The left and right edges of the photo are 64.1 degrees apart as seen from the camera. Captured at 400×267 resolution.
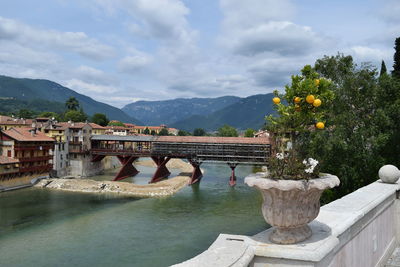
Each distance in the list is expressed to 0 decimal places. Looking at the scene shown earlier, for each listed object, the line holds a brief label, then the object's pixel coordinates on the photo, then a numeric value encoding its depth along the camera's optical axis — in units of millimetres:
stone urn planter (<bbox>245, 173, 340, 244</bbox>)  3994
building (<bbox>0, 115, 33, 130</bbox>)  65031
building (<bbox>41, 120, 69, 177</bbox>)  49719
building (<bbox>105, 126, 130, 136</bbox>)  106544
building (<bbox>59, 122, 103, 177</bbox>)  52344
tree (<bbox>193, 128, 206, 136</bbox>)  160250
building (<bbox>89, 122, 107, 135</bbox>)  75350
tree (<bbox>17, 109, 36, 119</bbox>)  114519
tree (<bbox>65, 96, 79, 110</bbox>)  106456
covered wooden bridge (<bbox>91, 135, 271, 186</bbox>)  47062
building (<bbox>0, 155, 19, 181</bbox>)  38344
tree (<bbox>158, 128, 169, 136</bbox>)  144288
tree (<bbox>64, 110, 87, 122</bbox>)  96812
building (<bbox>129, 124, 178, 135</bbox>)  141375
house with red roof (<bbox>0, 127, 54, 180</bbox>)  41250
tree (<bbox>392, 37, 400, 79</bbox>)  30269
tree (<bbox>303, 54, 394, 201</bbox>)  19312
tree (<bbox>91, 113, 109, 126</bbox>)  107831
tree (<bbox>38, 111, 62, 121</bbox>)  101275
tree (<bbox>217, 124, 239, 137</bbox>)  112725
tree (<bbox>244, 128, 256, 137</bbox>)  107062
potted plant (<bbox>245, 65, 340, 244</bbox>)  4031
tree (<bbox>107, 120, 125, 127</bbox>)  128000
